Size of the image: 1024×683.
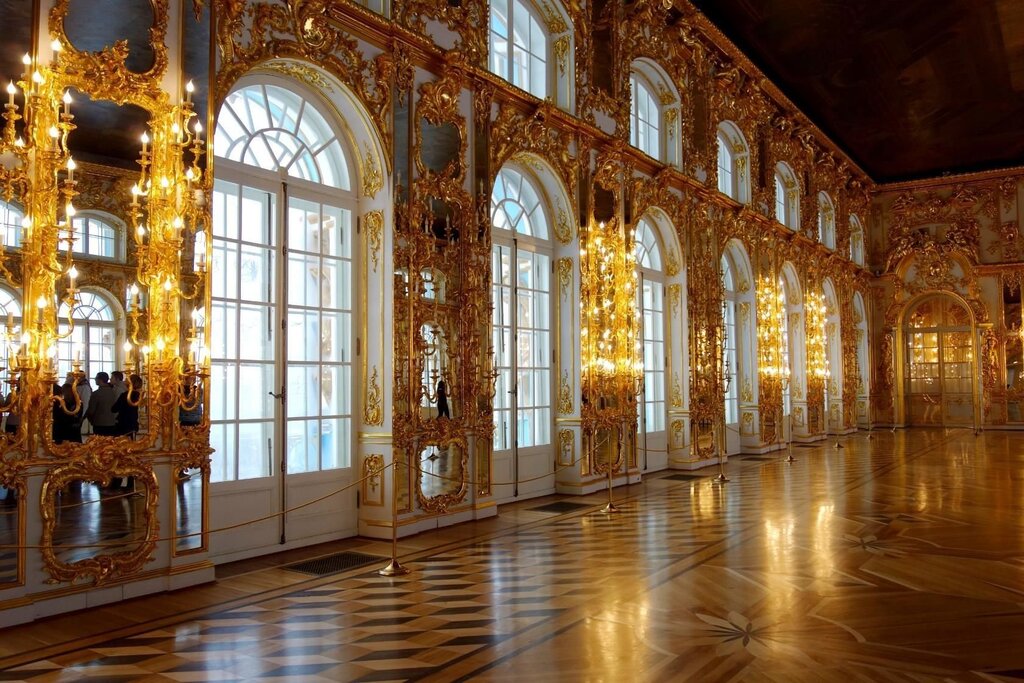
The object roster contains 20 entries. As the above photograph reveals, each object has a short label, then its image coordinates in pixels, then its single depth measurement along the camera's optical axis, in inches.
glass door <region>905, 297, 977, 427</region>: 951.6
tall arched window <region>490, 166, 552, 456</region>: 389.1
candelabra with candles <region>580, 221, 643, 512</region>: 430.6
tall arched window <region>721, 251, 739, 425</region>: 635.5
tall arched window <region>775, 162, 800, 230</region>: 762.8
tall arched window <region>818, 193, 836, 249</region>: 875.4
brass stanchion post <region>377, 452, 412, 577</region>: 246.1
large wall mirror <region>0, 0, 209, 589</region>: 201.3
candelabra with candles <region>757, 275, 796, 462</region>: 665.6
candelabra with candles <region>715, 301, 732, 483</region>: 568.4
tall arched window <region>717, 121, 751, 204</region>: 640.4
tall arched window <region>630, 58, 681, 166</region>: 510.9
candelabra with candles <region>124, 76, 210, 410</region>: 225.0
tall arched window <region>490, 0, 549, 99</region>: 386.3
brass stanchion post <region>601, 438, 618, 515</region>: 360.8
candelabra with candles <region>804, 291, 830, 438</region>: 784.3
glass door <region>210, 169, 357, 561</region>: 263.6
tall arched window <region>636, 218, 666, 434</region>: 520.1
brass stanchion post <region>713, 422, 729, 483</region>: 468.8
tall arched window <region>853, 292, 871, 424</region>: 978.7
